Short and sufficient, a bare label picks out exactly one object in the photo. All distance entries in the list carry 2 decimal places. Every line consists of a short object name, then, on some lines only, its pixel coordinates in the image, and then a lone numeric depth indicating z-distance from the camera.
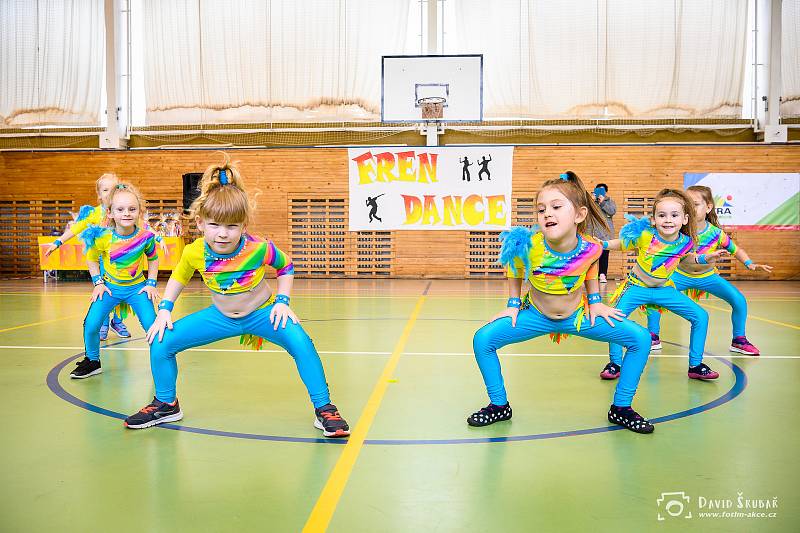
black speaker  13.91
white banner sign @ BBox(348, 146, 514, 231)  14.29
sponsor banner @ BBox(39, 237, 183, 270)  13.36
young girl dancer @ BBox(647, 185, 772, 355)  5.52
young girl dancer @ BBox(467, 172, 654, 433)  3.38
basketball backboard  13.61
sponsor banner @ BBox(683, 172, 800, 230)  13.81
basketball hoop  13.73
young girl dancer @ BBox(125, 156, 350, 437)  3.32
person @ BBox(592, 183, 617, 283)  9.05
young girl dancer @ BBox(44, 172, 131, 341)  5.93
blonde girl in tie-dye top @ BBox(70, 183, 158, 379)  4.78
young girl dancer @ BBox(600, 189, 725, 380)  4.64
